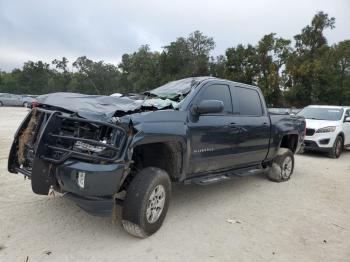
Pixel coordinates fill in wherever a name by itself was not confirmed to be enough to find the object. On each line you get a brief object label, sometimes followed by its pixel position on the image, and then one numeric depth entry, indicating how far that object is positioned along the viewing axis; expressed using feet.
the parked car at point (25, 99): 136.73
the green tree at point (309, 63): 117.19
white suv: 36.70
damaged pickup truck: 12.57
